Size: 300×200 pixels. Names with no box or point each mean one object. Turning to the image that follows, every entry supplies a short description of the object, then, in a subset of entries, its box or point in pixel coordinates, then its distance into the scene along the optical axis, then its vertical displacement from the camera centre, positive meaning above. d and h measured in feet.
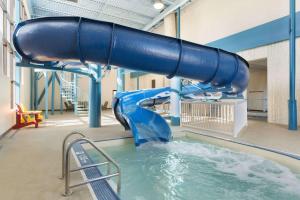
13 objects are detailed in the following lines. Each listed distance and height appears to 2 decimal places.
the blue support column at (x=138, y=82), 45.85 +4.40
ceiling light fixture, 21.58 +11.68
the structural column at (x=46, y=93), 24.59 +0.79
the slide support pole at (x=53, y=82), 31.81 +3.09
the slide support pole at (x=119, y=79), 28.13 +3.20
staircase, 30.34 +1.12
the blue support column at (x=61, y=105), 34.83 -1.17
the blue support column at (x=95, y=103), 18.22 -0.42
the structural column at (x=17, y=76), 17.71 +2.41
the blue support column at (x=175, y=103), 20.30 -0.49
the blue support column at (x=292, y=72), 15.63 +2.37
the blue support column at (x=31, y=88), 30.98 +1.91
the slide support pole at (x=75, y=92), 29.99 +1.14
